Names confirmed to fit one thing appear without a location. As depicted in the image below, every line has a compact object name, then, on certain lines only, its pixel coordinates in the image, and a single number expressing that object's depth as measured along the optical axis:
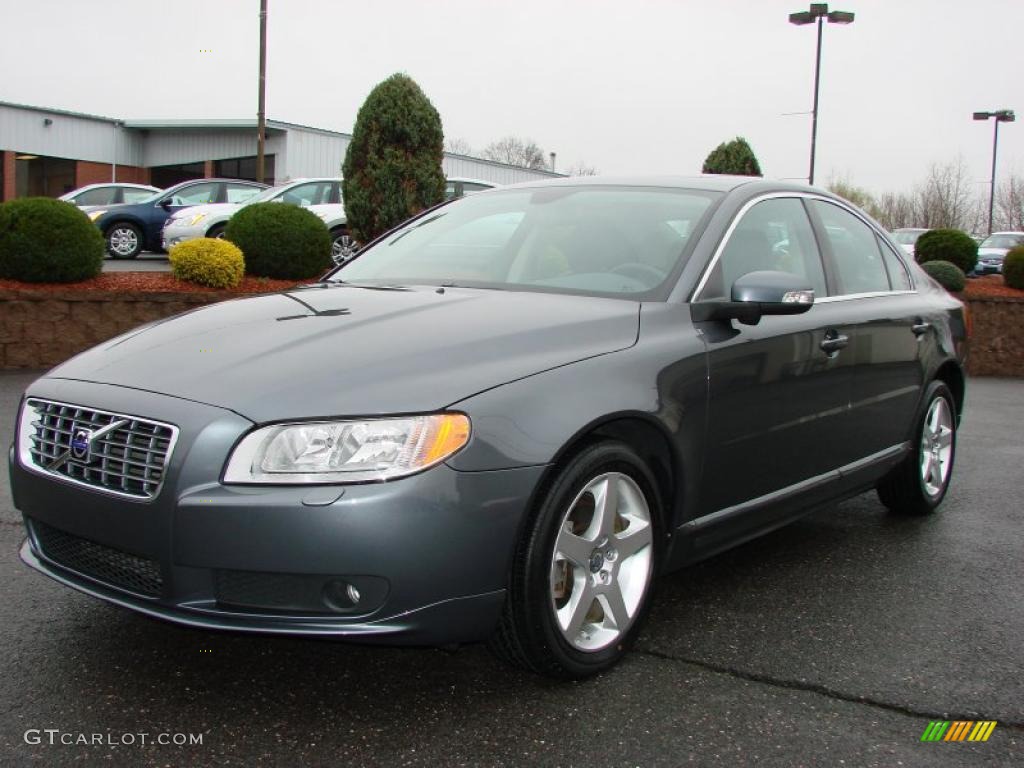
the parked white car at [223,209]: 16.91
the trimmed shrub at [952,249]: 18.22
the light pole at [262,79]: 24.64
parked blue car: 19.39
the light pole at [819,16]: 25.61
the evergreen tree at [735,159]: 18.28
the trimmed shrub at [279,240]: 12.53
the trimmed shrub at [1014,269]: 16.22
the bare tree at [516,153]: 91.50
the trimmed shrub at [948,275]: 15.95
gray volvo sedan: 2.76
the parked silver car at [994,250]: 29.80
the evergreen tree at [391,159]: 13.81
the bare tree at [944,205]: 57.50
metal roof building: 36.75
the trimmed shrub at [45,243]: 10.46
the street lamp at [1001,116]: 45.31
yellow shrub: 11.46
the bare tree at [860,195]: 74.09
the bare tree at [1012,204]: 57.69
